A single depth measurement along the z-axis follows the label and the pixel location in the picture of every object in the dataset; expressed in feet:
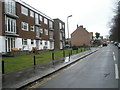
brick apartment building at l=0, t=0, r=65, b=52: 50.54
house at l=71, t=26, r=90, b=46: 163.85
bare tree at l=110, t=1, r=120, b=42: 78.64
